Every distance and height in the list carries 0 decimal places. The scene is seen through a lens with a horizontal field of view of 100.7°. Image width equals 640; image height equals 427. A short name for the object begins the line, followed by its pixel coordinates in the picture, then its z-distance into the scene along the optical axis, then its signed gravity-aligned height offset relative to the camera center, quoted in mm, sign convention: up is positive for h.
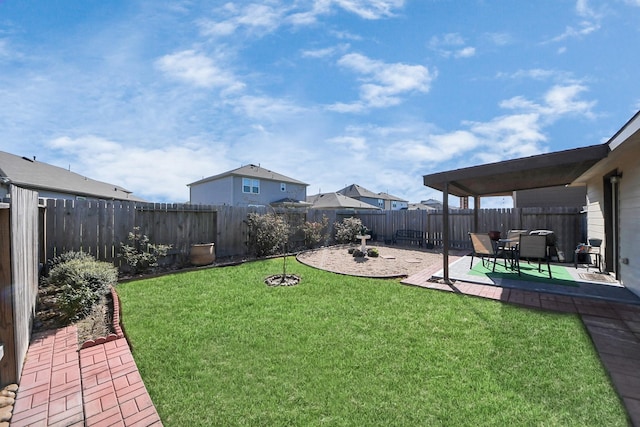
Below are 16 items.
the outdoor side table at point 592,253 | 6836 -1064
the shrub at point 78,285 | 3863 -1017
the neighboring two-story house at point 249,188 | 22484 +2798
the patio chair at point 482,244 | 6586 -717
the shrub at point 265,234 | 9180 -545
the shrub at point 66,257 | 5429 -763
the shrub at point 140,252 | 6613 -855
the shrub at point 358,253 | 9333 -1295
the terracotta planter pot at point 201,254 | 7711 -1034
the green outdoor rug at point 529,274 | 5799 -1419
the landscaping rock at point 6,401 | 2168 -1494
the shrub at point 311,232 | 11328 -634
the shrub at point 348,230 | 12703 -614
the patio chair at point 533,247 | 5707 -694
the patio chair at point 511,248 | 6602 -825
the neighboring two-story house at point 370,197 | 36500 +2974
